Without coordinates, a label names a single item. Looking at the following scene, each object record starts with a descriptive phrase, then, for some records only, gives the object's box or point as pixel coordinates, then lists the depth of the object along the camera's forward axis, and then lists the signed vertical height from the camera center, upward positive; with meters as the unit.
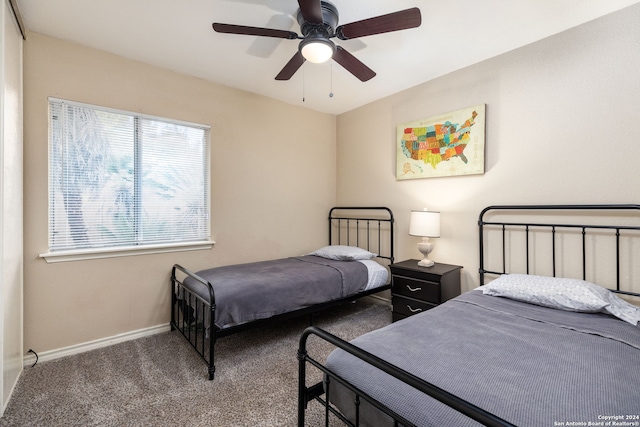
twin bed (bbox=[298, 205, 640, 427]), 0.94 -0.62
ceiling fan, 1.65 +1.14
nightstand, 2.56 -0.68
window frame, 2.27 -0.29
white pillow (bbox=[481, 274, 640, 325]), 1.67 -0.52
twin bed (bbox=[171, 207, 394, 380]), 2.15 -0.63
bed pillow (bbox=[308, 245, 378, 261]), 3.24 -0.46
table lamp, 2.81 -0.14
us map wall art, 2.70 +0.70
